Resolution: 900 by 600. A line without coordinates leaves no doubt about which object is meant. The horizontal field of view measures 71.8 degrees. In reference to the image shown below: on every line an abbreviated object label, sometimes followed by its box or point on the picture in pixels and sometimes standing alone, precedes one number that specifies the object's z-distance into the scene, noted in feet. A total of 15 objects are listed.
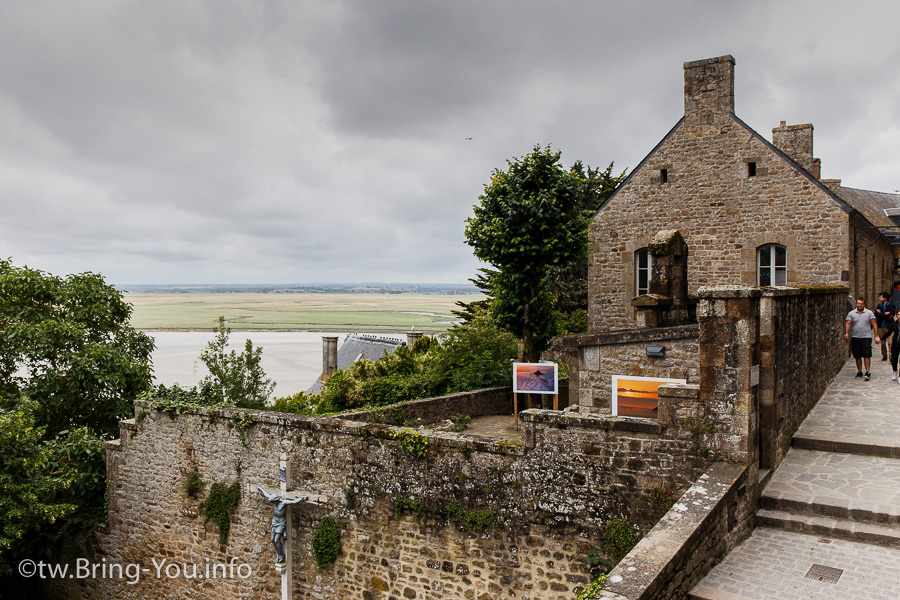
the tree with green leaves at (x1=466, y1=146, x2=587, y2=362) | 59.11
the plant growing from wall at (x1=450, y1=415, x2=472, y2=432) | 48.57
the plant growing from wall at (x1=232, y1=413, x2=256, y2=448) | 35.83
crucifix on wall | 33.58
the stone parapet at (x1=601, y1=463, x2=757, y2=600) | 17.34
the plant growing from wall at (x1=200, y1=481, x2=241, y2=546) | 36.94
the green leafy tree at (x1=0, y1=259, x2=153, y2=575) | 39.17
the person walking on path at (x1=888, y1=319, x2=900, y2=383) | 43.34
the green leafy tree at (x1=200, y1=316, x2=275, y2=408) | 68.28
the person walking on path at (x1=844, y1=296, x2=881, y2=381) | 43.37
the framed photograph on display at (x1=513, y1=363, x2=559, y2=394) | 42.83
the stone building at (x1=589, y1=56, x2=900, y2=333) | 57.72
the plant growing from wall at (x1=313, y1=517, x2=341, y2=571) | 33.17
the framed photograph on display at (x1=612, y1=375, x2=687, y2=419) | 32.04
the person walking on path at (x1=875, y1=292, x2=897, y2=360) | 49.24
